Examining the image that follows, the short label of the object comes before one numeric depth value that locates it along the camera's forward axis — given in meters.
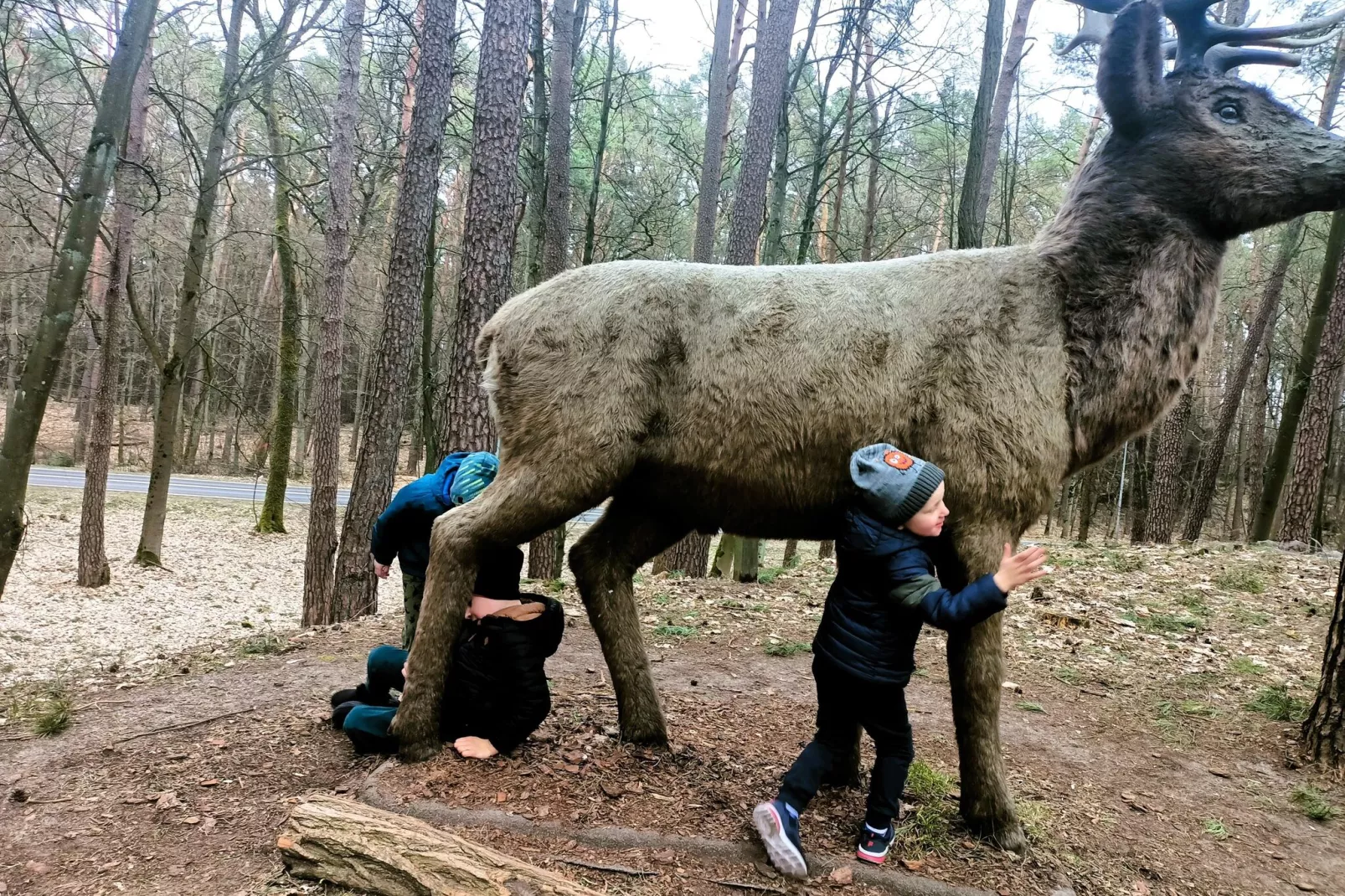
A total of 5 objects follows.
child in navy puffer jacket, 2.67
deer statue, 2.93
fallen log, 2.46
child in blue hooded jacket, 3.72
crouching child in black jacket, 3.42
